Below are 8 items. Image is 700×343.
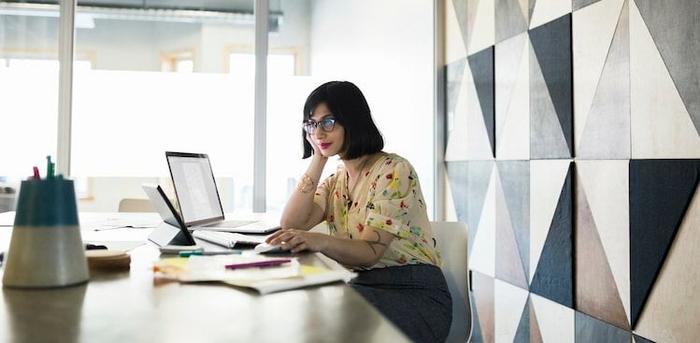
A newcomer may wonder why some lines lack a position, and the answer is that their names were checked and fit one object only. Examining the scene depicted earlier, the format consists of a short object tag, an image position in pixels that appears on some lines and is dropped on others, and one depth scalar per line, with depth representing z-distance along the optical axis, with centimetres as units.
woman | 165
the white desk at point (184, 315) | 74
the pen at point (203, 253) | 140
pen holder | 96
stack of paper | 103
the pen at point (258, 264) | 116
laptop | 200
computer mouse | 147
